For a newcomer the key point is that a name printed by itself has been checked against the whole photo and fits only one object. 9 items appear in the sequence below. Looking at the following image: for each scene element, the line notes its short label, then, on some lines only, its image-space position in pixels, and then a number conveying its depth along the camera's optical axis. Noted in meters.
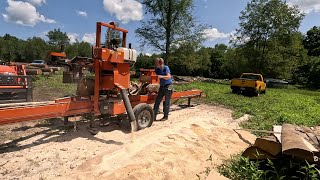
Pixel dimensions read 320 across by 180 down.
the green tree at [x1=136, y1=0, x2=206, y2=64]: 16.87
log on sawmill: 3.95
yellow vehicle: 10.21
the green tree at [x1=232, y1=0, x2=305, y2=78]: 18.61
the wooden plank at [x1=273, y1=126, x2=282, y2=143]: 2.88
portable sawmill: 3.41
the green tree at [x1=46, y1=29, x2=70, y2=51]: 33.81
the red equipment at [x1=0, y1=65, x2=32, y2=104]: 4.18
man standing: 4.67
